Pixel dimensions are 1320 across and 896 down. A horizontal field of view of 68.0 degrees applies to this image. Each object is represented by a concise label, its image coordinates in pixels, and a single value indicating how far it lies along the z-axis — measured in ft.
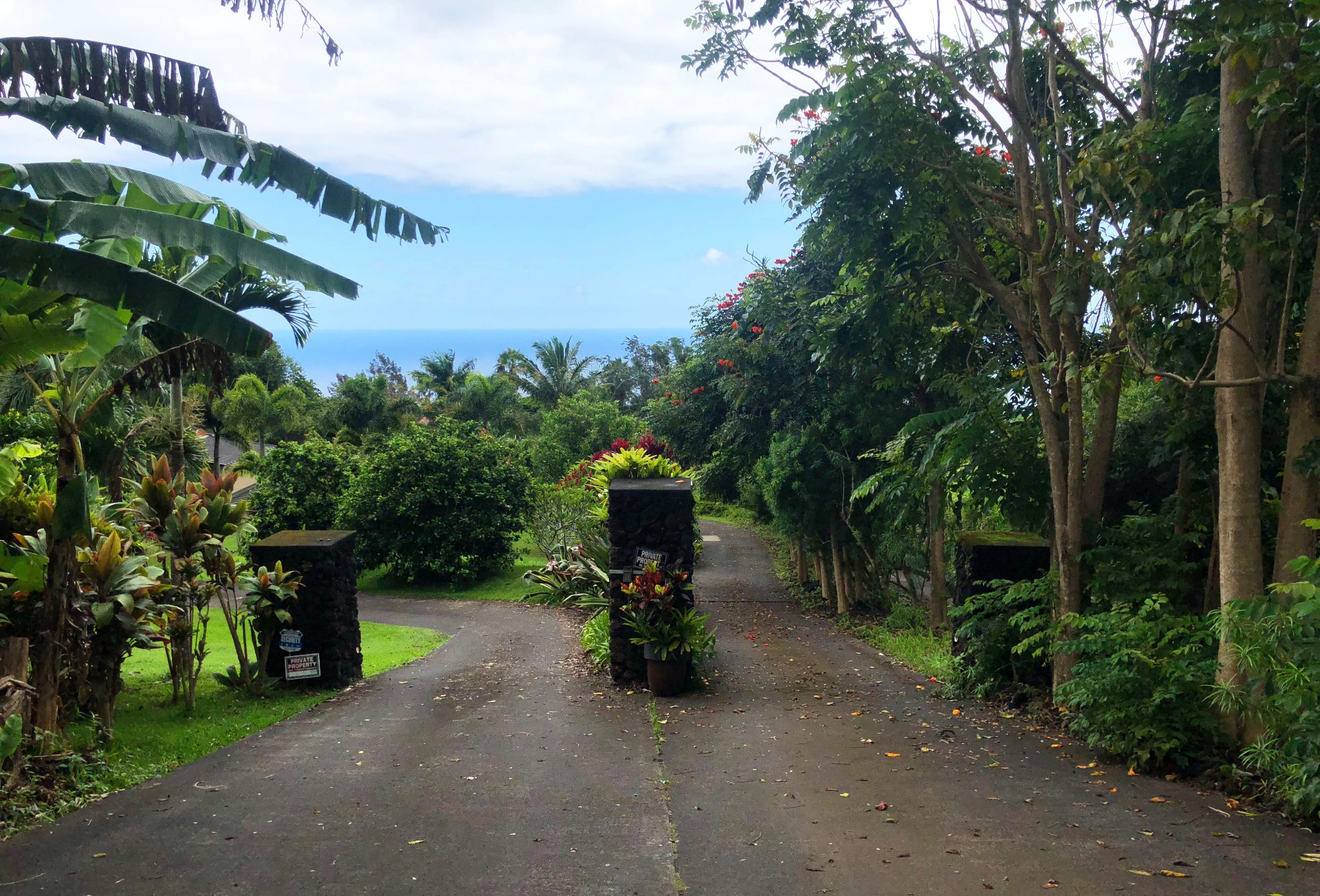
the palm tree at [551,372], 151.94
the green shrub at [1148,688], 20.58
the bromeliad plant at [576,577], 52.95
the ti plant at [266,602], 29.99
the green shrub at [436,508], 65.57
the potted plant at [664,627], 32.09
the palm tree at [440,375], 144.36
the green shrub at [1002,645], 28.17
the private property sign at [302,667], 31.65
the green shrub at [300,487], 69.36
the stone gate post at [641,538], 33.50
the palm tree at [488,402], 126.11
